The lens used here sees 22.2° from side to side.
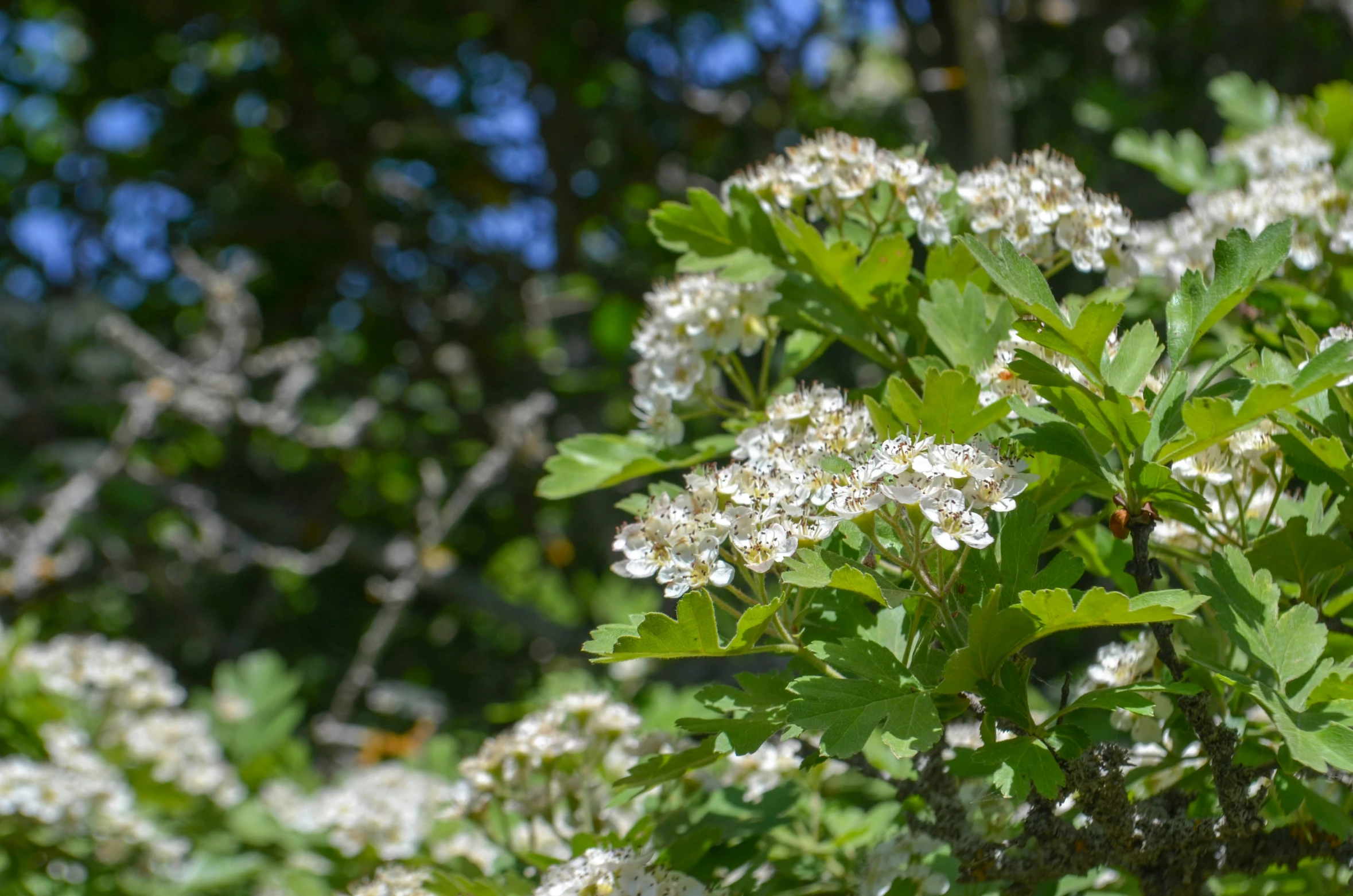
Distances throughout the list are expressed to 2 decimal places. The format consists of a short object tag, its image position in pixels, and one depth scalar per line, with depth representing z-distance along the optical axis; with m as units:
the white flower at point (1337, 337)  0.56
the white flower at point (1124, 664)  0.59
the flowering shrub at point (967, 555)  0.55
